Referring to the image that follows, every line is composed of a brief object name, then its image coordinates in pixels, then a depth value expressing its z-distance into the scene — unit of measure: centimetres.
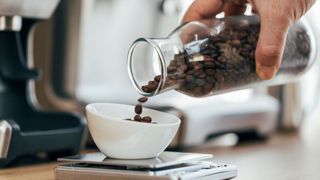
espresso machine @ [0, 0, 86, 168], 86
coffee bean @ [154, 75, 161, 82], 78
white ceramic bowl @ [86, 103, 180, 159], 73
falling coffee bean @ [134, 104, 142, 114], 79
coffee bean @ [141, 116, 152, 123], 76
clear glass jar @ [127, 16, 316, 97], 79
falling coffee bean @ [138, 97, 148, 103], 78
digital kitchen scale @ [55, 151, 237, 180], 71
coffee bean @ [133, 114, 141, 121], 76
